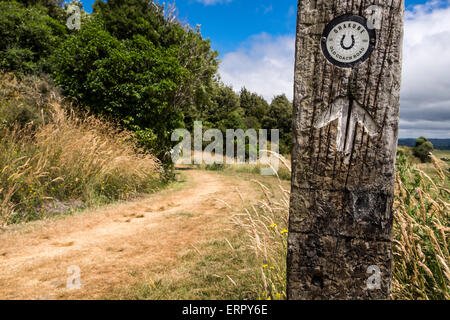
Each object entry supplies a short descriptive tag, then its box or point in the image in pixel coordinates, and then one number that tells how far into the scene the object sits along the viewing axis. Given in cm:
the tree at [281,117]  2311
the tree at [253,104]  2916
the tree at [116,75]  751
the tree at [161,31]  934
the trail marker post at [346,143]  100
